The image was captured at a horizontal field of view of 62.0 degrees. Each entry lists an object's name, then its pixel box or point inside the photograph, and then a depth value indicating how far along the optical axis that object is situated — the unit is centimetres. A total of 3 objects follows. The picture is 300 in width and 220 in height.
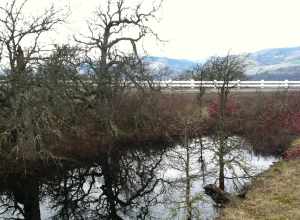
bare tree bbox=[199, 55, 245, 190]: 1154
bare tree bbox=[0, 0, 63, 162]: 1235
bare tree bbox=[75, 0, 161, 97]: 1670
